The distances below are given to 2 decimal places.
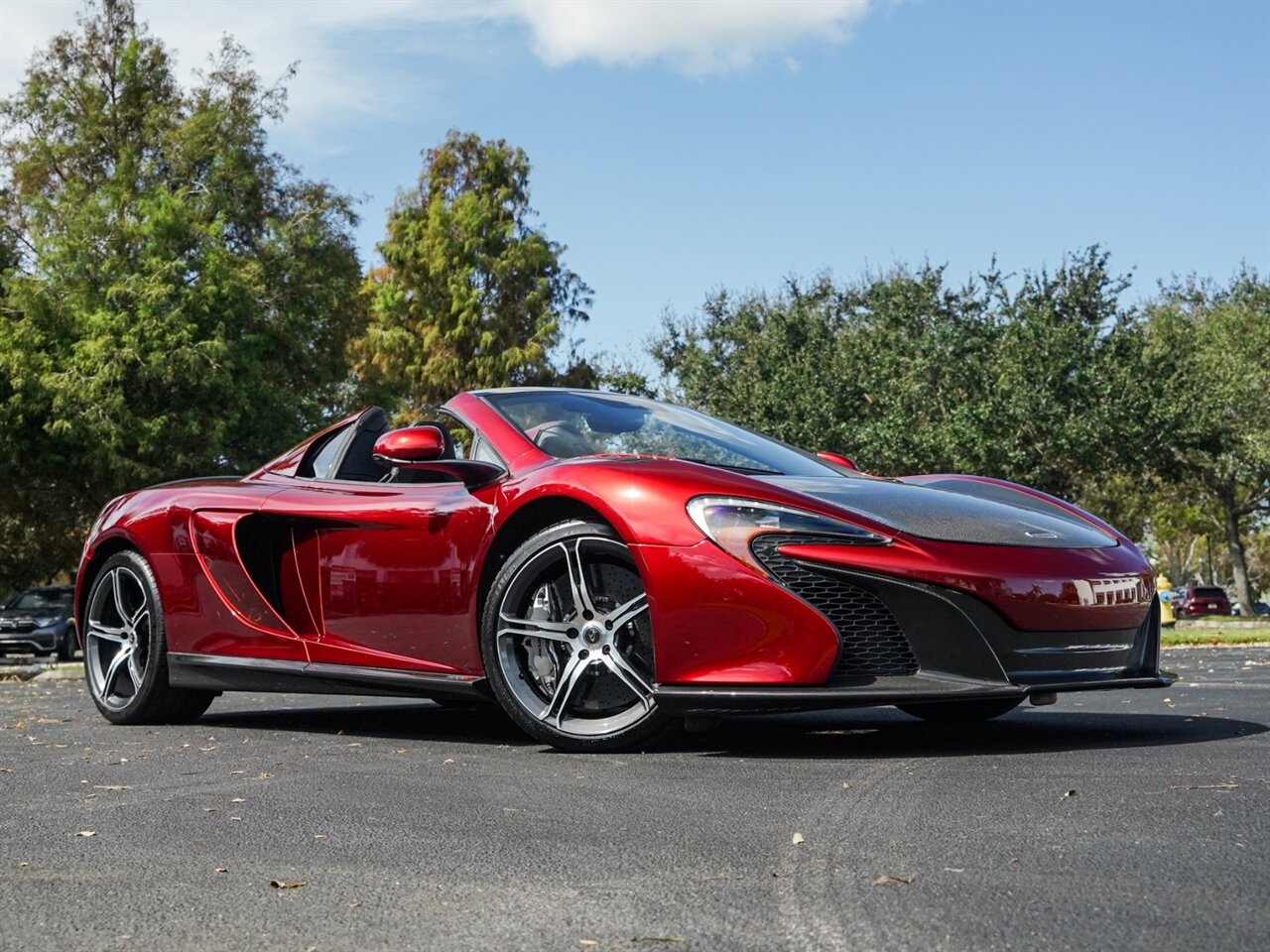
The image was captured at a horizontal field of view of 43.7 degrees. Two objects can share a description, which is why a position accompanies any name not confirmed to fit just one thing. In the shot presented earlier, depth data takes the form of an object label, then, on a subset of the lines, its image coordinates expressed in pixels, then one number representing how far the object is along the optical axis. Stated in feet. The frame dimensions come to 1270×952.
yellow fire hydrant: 83.41
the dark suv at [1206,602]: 189.98
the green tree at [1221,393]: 112.16
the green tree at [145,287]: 87.86
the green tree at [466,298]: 136.77
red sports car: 15.62
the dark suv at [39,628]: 90.38
